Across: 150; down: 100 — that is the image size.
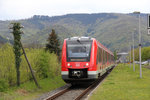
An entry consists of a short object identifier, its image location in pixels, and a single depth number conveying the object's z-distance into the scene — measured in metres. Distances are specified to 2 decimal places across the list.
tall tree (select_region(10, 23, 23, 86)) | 20.41
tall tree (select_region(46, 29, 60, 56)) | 52.53
